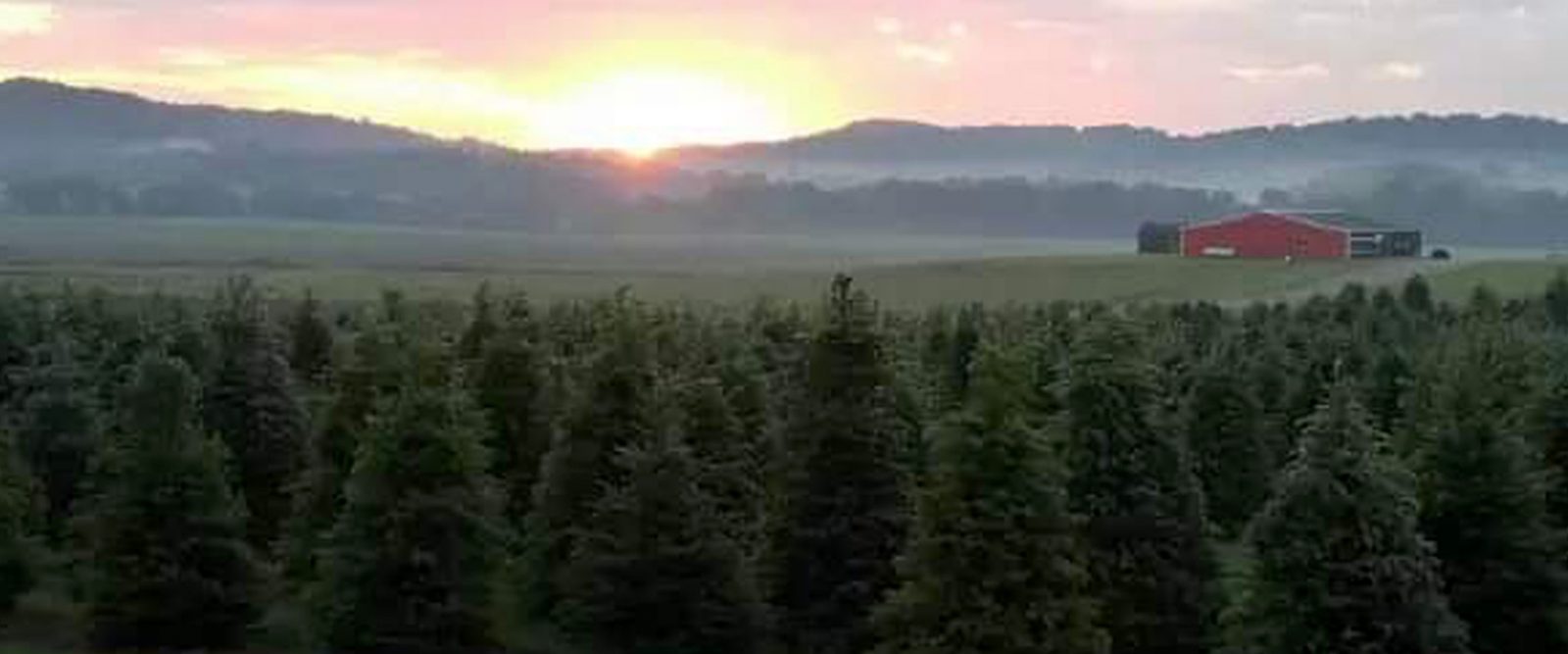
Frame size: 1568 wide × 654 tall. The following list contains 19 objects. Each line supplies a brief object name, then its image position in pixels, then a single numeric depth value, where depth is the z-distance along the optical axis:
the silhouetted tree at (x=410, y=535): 30.05
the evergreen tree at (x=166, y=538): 31.52
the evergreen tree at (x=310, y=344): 47.88
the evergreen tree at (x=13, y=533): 32.75
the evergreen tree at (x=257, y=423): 39.03
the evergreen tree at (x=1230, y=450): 48.50
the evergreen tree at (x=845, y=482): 30.61
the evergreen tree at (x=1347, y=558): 25.44
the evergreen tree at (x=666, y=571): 30.61
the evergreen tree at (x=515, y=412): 38.94
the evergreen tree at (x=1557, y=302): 86.56
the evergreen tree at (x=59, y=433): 39.88
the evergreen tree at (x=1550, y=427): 33.62
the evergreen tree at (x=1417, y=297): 85.31
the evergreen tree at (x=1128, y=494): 29.67
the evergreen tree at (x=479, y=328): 43.66
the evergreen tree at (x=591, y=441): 33.47
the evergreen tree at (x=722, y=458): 33.34
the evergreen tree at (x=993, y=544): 25.92
